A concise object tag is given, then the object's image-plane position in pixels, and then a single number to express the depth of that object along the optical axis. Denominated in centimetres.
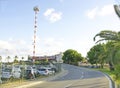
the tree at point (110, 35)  792
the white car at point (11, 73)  1392
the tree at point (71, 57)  5664
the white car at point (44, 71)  1907
